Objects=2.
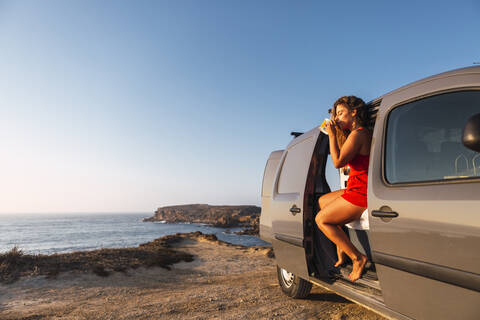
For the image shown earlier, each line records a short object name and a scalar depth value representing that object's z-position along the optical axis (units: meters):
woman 2.76
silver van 1.63
